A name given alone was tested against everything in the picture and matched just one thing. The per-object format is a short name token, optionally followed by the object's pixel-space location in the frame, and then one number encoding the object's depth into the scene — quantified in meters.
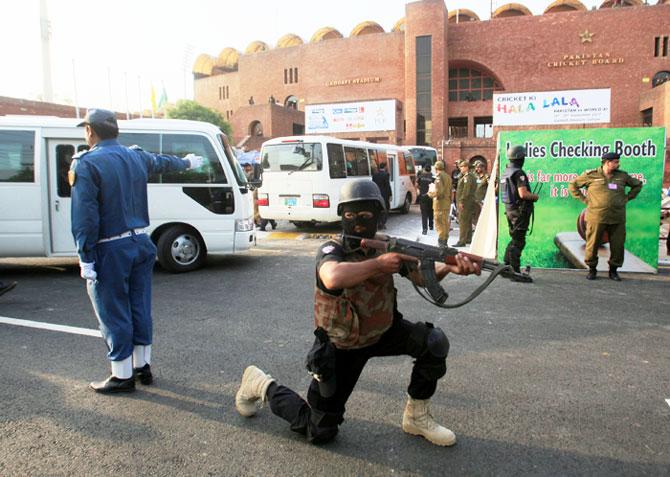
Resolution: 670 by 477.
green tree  47.47
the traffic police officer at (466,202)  11.20
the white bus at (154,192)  7.45
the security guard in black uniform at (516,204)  7.47
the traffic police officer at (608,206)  7.30
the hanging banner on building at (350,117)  41.50
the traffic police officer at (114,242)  3.50
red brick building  39.41
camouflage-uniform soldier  2.60
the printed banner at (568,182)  7.91
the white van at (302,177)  12.83
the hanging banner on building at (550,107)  36.78
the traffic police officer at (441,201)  10.91
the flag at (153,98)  56.22
